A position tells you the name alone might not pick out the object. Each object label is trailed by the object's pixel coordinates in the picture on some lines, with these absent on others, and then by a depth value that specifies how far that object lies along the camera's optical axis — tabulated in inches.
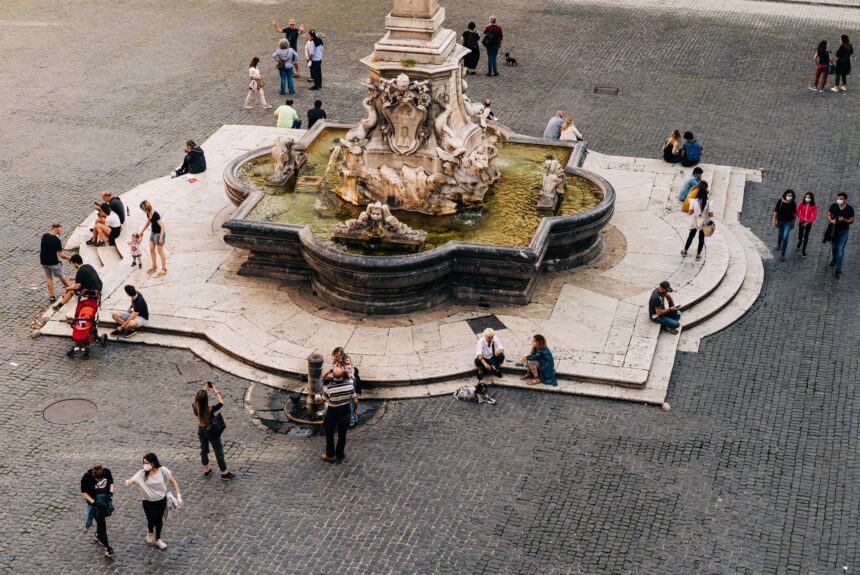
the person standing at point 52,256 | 787.4
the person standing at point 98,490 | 551.8
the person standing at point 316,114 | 1054.4
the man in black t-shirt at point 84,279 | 759.7
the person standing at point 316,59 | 1205.7
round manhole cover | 675.4
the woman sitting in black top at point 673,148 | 1019.9
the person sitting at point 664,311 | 759.1
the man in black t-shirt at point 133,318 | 756.0
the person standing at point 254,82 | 1154.7
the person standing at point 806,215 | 860.0
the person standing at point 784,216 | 862.5
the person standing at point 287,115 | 1085.8
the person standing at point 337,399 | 621.9
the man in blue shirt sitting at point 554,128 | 1034.7
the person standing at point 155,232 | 816.9
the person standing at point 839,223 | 831.7
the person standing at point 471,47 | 1269.7
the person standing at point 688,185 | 927.9
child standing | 829.2
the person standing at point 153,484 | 551.5
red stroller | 735.1
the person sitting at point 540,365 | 701.9
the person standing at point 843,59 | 1197.7
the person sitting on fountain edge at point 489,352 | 705.0
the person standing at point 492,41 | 1254.7
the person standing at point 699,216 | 839.1
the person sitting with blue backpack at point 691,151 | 1011.9
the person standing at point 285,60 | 1179.3
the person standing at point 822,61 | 1195.9
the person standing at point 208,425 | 599.2
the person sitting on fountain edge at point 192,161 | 988.6
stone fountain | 808.9
